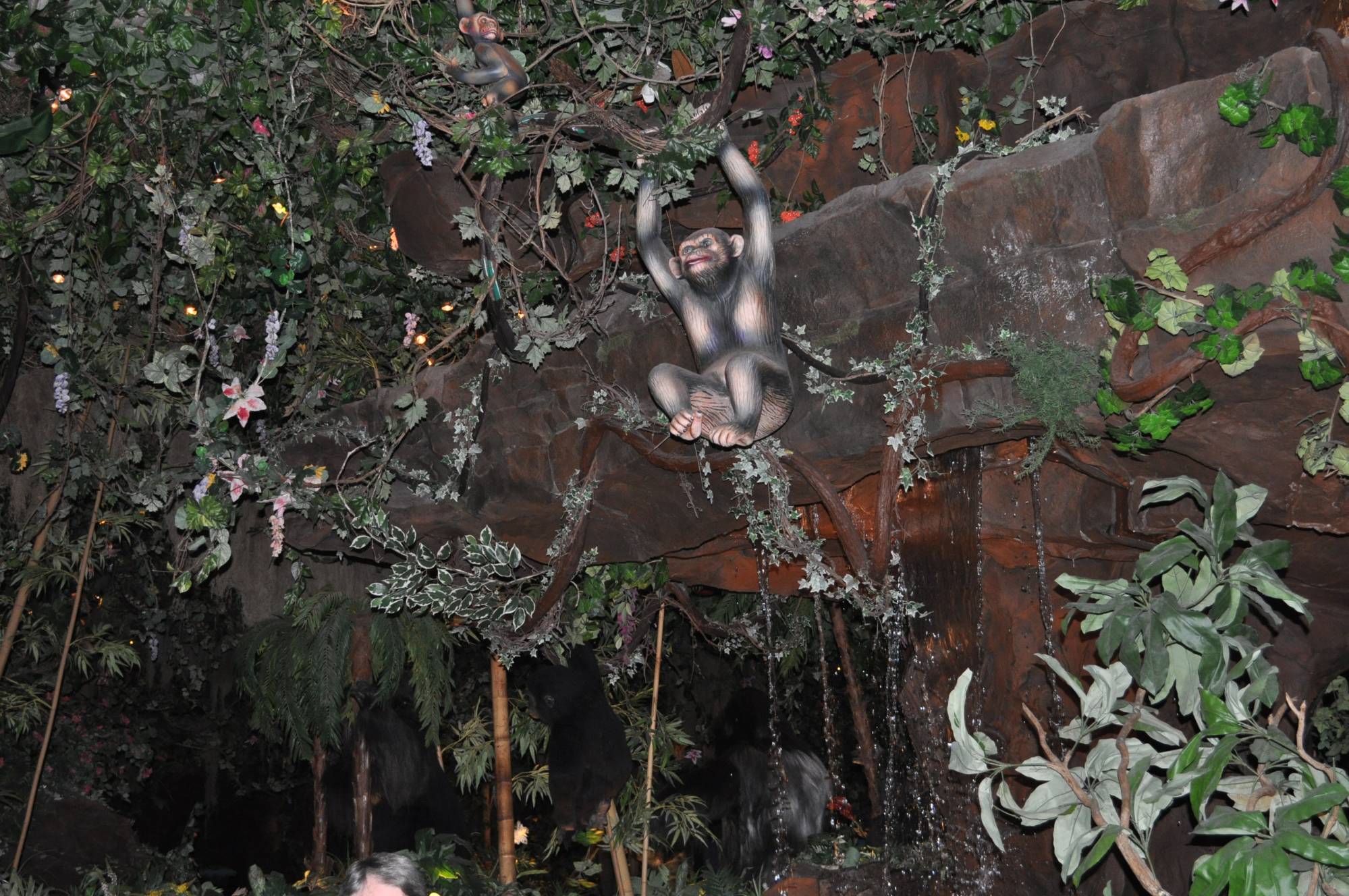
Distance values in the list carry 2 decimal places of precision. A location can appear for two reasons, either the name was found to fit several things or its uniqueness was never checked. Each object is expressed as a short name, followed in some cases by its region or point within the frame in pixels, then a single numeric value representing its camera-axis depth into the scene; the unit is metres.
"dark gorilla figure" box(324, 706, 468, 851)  5.61
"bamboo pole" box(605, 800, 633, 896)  5.27
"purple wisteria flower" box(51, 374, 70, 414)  4.77
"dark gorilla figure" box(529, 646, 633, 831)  4.97
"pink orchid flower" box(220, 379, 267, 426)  3.68
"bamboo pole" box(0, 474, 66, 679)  5.14
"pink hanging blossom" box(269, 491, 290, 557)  3.87
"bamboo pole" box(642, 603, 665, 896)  5.61
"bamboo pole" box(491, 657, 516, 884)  5.23
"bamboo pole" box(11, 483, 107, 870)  4.93
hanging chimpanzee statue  3.40
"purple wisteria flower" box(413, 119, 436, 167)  3.76
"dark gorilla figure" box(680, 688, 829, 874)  6.87
